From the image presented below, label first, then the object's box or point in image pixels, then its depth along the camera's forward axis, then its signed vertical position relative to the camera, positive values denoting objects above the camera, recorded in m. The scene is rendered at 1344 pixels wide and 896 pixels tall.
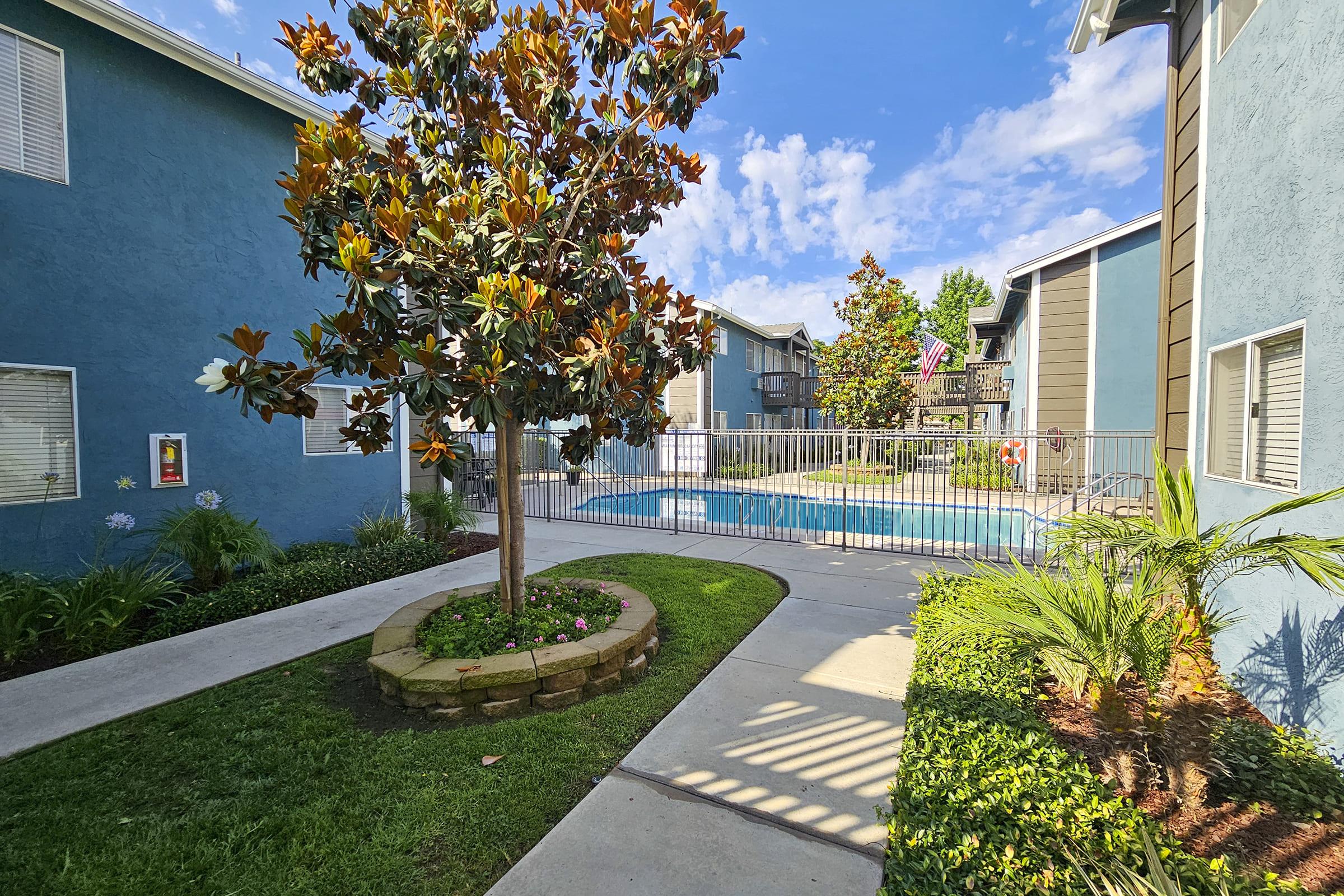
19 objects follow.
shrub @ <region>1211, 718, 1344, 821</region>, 2.23 -1.46
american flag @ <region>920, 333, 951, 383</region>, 16.17 +2.22
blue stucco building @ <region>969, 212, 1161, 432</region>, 11.41 +2.15
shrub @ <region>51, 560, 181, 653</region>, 4.12 -1.37
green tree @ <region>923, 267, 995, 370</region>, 37.66 +8.71
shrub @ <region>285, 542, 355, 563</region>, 6.38 -1.46
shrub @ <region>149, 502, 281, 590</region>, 5.15 -1.08
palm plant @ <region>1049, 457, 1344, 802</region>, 2.25 -0.61
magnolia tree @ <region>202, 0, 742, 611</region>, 3.13 +1.30
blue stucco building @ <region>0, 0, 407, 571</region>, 4.63 +1.58
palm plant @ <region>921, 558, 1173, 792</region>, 2.39 -0.89
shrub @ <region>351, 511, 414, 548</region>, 6.98 -1.29
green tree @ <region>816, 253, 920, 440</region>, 16.33 +2.28
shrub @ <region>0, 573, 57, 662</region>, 3.91 -1.36
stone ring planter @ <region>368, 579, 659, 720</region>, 3.24 -1.50
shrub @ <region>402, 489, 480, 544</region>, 7.79 -1.19
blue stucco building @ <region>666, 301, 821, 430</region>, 19.05 +1.84
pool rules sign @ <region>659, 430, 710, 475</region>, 9.03 -0.46
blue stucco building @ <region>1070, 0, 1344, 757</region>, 2.61 +0.82
